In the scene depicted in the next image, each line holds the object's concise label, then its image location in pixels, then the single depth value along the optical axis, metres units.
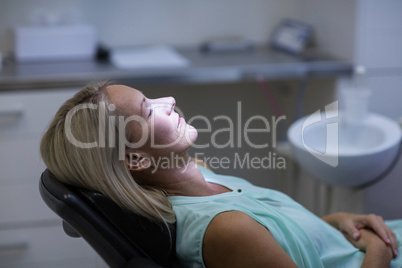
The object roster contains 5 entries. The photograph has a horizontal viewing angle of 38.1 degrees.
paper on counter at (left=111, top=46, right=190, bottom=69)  2.45
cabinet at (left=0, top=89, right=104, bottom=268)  2.26
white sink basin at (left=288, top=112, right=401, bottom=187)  1.89
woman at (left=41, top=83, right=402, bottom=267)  1.06
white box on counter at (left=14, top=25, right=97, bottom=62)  2.58
